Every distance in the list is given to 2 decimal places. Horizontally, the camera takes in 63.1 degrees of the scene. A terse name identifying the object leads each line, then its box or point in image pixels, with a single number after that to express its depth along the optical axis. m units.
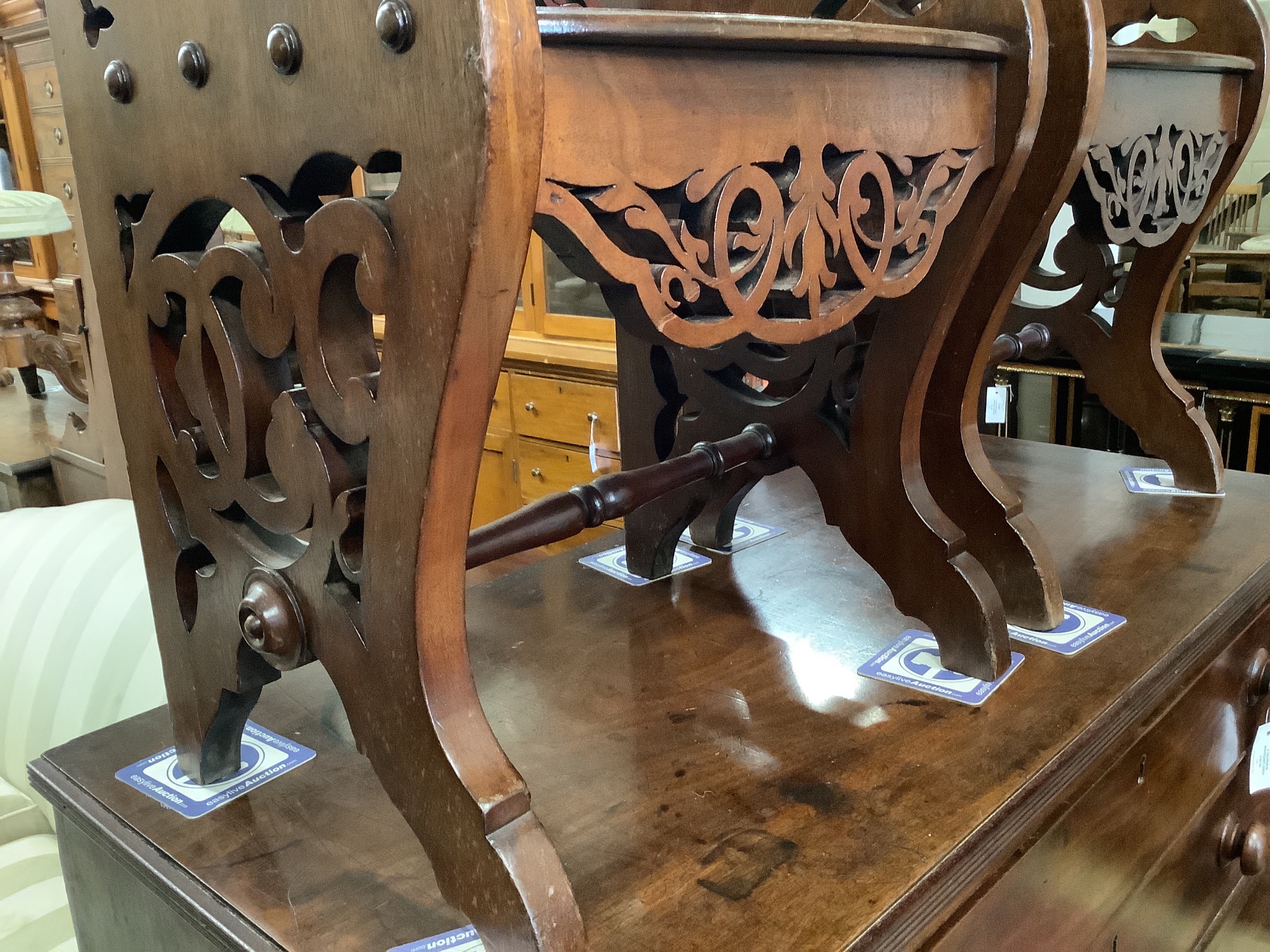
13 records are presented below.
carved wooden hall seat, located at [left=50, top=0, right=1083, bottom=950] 0.41
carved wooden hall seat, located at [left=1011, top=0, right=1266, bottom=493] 0.89
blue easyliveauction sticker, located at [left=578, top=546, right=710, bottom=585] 1.03
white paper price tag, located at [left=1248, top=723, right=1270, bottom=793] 1.07
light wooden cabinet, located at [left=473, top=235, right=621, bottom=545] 2.58
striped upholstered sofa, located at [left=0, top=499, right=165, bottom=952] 1.03
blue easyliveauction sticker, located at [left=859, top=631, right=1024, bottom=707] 0.78
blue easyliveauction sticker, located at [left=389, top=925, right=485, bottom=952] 0.53
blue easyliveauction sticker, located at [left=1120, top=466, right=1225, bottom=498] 1.21
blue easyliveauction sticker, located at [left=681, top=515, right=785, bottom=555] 1.10
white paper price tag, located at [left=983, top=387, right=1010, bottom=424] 1.48
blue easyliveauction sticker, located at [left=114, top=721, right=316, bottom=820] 0.67
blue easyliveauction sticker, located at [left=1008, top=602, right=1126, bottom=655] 0.85
